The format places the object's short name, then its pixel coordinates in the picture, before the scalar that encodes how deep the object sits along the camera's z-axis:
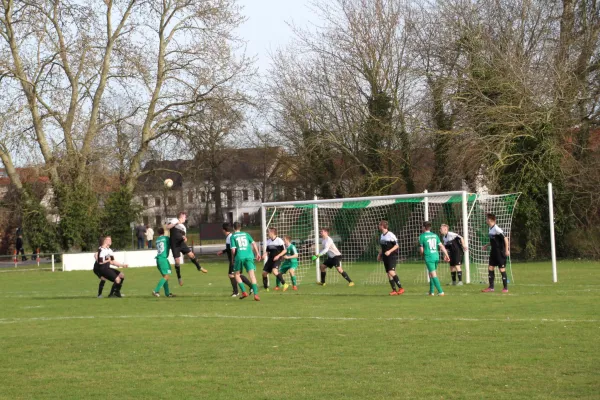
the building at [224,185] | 49.31
